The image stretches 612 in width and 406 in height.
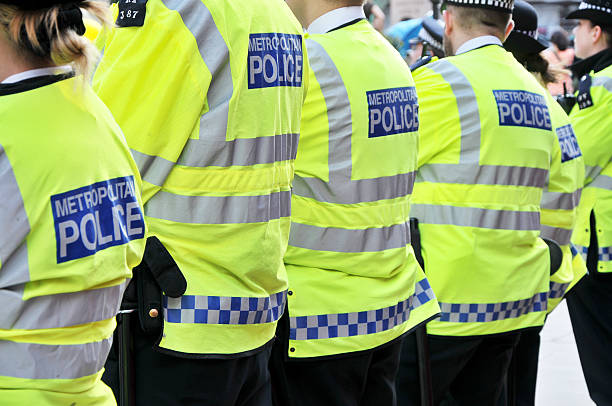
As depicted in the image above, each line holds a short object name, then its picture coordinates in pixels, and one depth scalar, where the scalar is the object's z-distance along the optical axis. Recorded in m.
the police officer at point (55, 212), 3.56
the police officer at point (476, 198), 7.65
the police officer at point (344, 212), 6.06
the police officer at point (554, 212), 8.79
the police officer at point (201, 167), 4.80
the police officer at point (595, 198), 10.44
